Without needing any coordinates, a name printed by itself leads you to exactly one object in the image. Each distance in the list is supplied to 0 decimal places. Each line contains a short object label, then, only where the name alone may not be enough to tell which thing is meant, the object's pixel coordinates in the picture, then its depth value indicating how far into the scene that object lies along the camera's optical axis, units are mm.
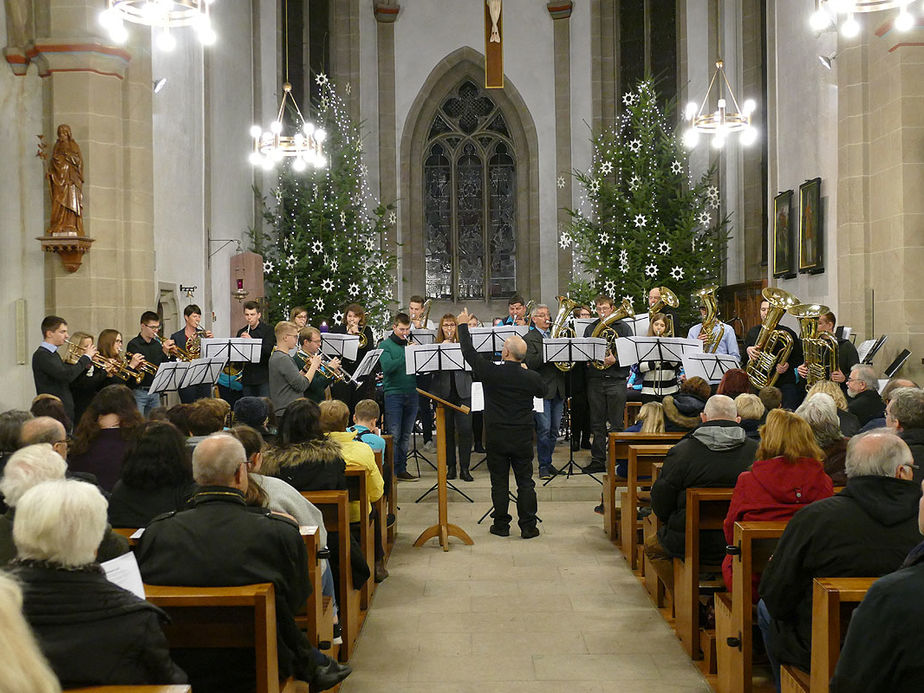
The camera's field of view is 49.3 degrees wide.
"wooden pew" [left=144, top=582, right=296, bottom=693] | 3289
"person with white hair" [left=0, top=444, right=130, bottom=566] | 3266
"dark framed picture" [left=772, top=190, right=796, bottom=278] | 12938
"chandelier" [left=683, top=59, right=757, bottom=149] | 13125
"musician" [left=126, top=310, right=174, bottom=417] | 9125
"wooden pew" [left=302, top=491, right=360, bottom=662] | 5211
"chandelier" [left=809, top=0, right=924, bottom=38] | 7082
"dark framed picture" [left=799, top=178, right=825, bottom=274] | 11844
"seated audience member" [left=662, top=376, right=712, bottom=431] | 7258
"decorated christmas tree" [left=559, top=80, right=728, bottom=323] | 15195
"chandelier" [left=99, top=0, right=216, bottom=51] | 7277
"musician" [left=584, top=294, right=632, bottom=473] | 9805
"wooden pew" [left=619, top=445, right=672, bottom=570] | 6957
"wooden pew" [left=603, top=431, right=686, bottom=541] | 7301
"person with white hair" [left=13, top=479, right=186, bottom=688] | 2496
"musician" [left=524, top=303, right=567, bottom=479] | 9461
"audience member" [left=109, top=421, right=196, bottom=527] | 4270
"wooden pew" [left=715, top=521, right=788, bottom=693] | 4230
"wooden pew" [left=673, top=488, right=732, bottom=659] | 5156
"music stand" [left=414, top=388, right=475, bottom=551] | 7383
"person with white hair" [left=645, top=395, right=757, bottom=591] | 5371
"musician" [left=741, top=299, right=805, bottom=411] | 9430
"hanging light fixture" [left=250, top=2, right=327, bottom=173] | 13461
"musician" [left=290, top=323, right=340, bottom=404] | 8797
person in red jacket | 4418
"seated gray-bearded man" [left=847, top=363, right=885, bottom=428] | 6949
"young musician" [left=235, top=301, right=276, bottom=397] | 9773
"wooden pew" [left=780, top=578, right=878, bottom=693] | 3246
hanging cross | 12133
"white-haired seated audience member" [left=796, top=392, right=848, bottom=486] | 5215
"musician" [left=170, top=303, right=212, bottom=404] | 9812
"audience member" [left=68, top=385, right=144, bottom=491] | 5164
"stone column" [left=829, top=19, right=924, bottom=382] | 9555
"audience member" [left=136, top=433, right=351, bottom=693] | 3490
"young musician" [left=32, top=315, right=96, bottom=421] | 7992
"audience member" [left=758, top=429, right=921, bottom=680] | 3457
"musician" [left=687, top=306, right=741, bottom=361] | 9805
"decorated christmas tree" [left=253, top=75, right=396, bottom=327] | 15352
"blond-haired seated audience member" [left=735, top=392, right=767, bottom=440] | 6160
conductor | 7574
